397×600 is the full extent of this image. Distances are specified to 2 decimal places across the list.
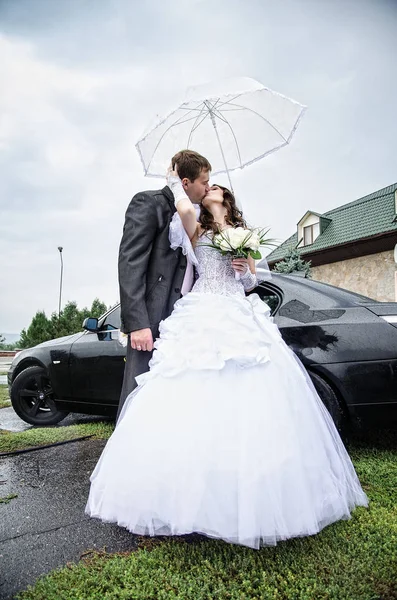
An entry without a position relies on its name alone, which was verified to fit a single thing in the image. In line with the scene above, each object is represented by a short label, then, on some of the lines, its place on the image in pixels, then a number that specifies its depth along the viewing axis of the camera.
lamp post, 40.77
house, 16.16
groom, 2.48
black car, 3.23
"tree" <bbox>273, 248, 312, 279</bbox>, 16.27
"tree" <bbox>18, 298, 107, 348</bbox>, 24.05
